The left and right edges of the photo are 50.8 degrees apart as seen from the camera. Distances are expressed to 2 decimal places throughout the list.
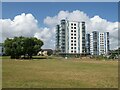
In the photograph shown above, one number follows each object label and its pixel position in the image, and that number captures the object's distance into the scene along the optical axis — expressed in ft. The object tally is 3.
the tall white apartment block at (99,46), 262.34
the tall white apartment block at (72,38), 229.23
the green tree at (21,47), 147.13
